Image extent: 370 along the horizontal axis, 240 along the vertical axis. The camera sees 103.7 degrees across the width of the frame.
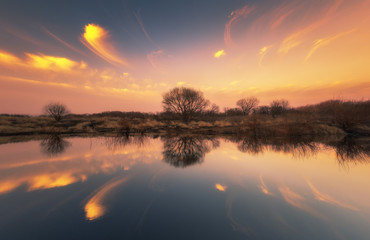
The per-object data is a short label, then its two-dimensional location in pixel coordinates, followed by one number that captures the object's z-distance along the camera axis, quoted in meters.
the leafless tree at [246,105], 81.64
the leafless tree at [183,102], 42.03
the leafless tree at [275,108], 56.89
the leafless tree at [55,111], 32.38
